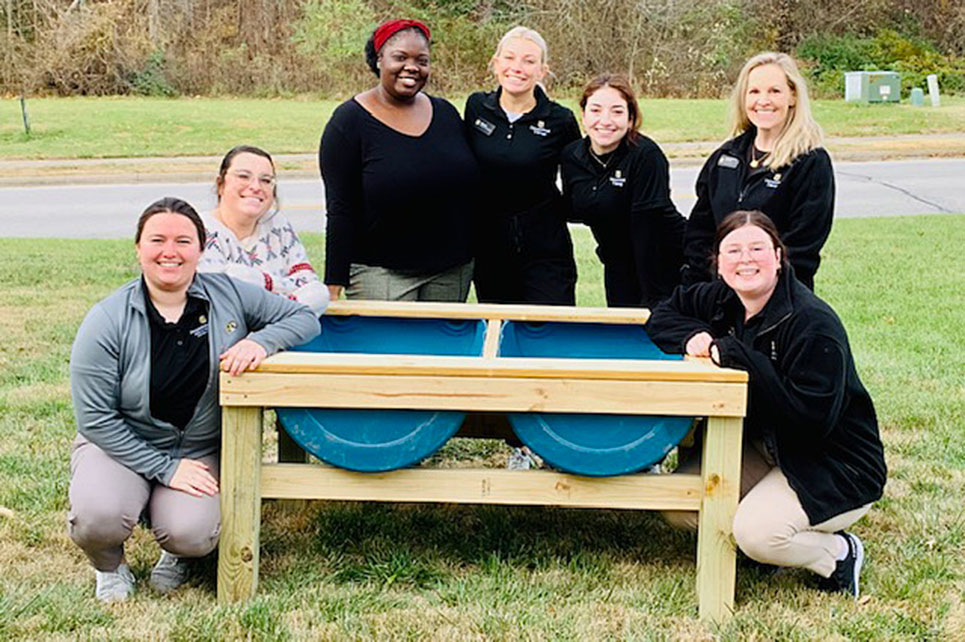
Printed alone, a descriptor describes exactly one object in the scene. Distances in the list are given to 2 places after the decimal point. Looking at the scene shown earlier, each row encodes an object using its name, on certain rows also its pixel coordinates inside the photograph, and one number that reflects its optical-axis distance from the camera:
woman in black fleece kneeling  3.53
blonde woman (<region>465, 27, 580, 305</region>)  4.68
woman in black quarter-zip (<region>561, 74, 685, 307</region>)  4.52
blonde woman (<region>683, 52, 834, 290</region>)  4.09
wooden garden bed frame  3.52
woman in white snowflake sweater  4.05
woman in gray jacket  3.53
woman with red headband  4.61
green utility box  26.06
